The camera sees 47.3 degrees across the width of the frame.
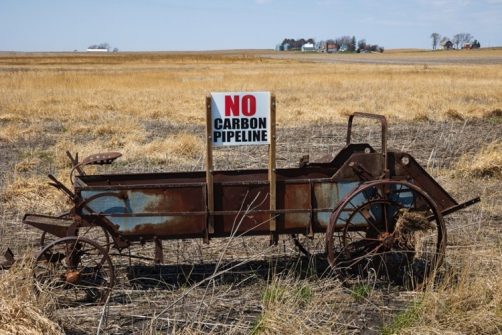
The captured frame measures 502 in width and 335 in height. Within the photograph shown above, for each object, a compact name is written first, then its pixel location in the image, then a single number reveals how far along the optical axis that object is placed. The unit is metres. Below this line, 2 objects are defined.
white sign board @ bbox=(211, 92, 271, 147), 4.65
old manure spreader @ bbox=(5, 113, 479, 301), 4.70
